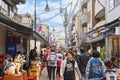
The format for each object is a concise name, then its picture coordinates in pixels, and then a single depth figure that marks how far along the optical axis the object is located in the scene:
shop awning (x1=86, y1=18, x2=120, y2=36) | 8.33
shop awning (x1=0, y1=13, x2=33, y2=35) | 5.72
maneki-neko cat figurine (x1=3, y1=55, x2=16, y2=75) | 5.51
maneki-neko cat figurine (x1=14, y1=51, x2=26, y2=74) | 5.85
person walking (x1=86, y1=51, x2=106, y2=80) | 4.26
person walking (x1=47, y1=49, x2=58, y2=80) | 7.33
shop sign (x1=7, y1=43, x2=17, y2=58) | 9.39
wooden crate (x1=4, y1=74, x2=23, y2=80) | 5.40
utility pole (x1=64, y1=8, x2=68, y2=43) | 22.43
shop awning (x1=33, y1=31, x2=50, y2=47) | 9.44
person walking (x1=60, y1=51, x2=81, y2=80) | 4.65
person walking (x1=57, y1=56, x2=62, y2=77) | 7.78
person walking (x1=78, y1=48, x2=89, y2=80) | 6.84
